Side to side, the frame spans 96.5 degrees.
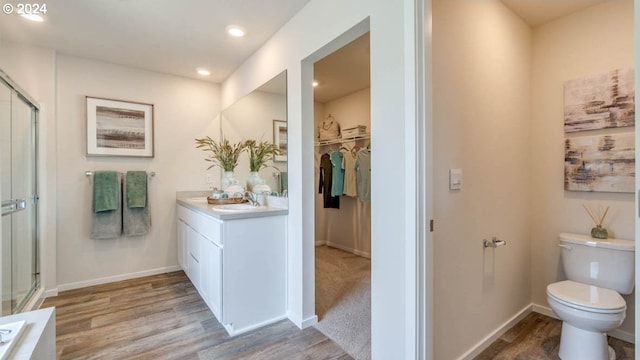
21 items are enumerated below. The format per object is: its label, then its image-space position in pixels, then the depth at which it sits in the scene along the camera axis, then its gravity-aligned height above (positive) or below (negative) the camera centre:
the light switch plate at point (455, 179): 1.61 +0.00
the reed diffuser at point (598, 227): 1.99 -0.35
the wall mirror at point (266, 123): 2.47 +0.59
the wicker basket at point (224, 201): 2.79 -0.19
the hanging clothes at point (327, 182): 4.28 -0.02
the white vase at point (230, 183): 2.90 -0.02
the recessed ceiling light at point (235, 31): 2.38 +1.29
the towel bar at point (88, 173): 3.02 +0.10
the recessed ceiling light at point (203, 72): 3.33 +1.31
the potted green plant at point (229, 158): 3.05 +0.25
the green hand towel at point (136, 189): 3.12 -0.07
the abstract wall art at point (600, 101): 1.93 +0.55
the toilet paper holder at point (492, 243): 1.86 -0.42
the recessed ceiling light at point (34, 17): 2.17 +1.28
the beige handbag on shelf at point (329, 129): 4.36 +0.79
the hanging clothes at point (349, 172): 3.98 +0.11
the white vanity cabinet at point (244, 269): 2.08 -0.68
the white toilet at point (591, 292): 1.61 -0.71
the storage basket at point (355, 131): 3.92 +0.69
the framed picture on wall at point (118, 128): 3.03 +0.60
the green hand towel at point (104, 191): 2.98 -0.09
